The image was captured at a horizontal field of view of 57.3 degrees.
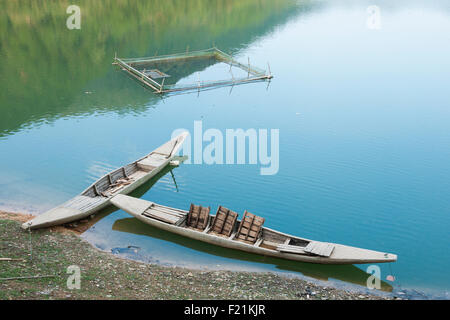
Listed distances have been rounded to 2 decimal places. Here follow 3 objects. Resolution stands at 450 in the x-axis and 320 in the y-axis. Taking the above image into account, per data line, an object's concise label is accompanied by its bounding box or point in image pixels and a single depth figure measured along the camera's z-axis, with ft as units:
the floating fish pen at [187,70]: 155.43
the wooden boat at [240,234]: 63.98
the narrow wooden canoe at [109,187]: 70.90
